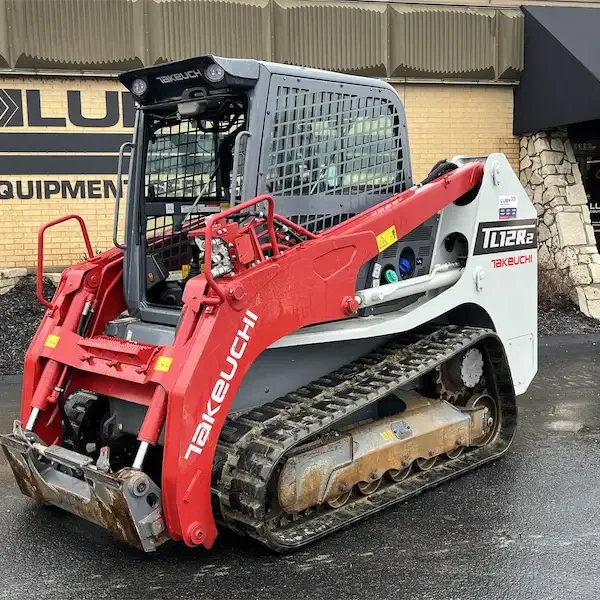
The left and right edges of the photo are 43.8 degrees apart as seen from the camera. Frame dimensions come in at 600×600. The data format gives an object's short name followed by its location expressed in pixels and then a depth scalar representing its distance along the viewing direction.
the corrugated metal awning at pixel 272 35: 9.39
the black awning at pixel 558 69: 9.98
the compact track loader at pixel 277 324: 3.66
